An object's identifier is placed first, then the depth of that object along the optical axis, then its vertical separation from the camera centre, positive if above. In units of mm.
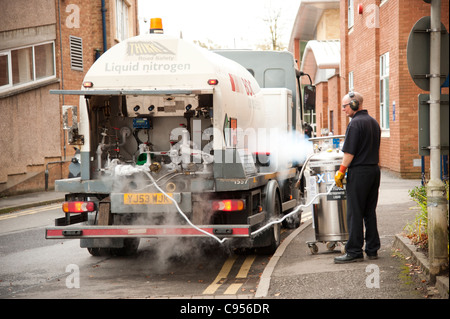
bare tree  48594 +8877
